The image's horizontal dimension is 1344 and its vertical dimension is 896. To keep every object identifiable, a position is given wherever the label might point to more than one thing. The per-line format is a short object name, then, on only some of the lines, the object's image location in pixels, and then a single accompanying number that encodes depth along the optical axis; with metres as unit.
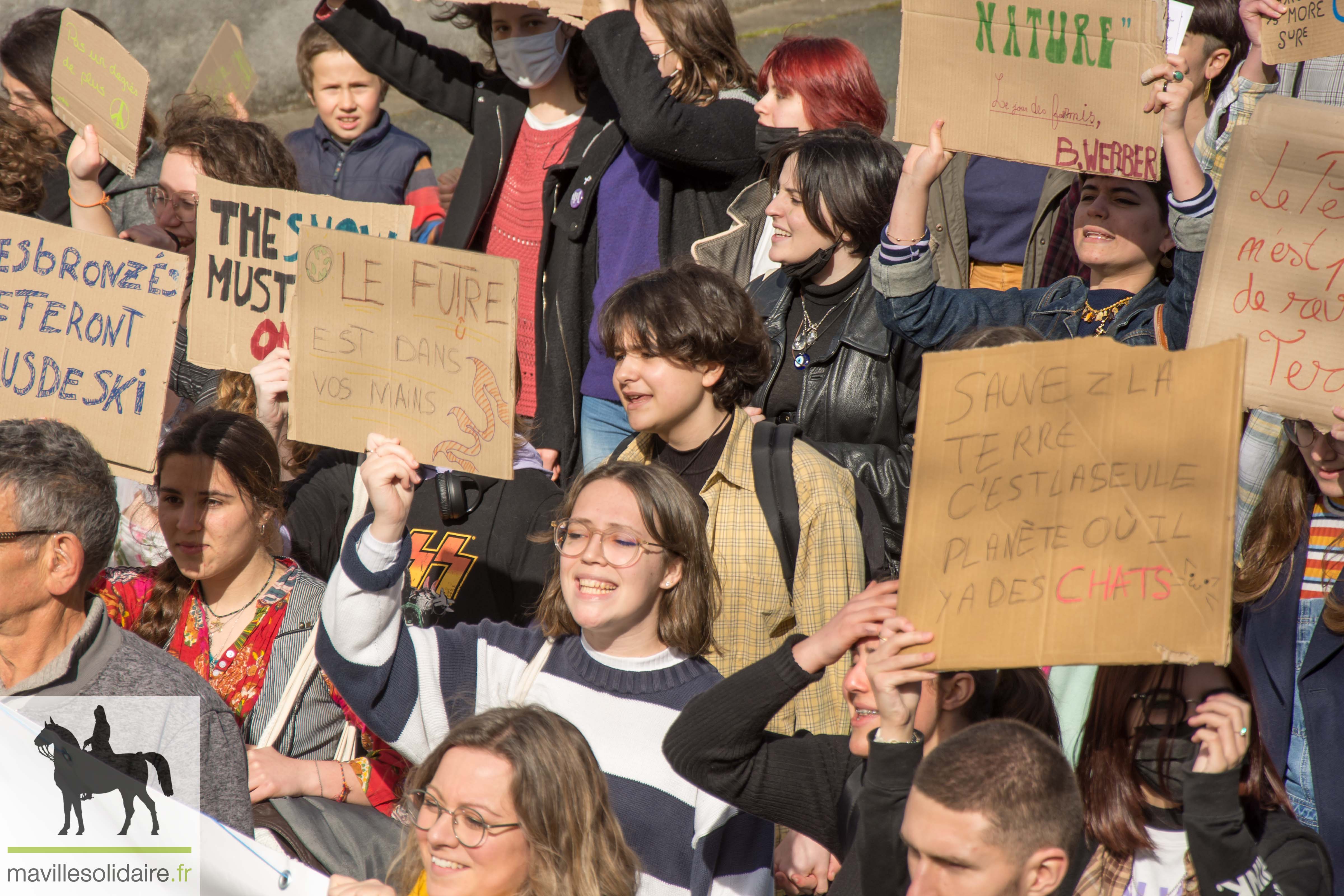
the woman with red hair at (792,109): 10.27
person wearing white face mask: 10.10
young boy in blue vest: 14.09
